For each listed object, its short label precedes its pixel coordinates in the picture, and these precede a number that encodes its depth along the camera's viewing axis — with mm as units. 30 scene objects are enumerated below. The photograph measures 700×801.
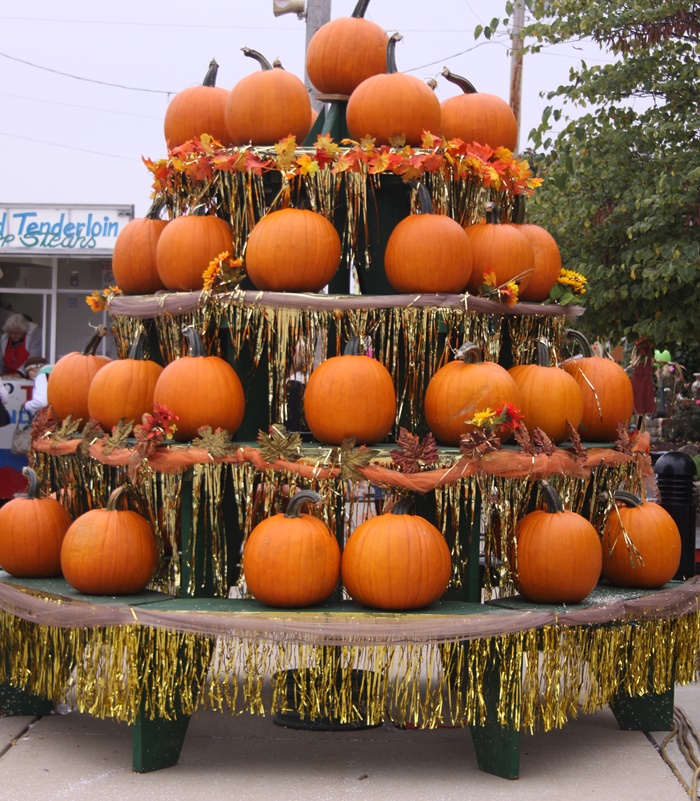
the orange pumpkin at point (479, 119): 5793
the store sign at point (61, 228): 16297
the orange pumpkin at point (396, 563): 4477
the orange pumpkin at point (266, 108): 5473
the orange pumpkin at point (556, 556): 4699
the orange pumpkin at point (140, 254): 5840
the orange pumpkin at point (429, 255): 5090
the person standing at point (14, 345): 15602
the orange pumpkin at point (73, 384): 5777
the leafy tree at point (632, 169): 9867
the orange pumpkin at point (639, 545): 5211
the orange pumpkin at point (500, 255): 5371
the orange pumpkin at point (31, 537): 5297
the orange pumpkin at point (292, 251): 5070
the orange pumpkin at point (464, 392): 4844
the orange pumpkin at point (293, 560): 4492
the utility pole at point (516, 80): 18422
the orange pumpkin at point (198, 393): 4961
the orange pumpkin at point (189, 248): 5340
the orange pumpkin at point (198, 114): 5879
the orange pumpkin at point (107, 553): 4793
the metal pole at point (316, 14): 11882
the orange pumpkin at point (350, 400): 4844
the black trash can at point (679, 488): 7785
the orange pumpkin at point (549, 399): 5172
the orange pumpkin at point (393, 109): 5359
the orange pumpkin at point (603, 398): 5598
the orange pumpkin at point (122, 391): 5305
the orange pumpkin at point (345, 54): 5898
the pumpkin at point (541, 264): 5715
